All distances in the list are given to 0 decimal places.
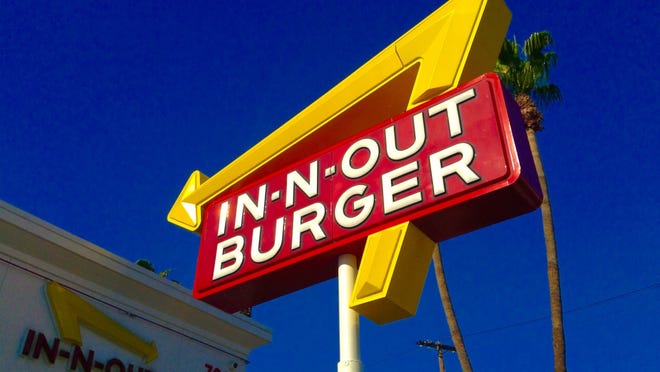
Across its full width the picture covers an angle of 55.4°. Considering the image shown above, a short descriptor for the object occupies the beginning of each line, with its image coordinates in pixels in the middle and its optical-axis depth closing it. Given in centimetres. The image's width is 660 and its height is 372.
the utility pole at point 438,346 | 3506
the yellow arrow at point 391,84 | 602
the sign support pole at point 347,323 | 543
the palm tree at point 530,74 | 1891
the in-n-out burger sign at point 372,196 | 523
